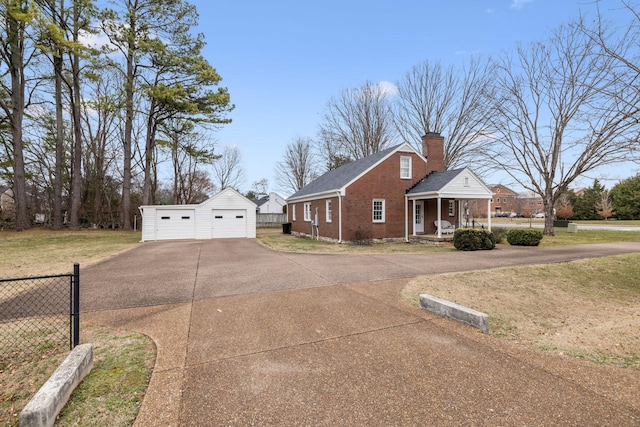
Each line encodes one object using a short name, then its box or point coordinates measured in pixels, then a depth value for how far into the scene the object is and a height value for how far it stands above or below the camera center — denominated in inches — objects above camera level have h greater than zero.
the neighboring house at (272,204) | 1924.2 +85.4
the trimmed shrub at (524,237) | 593.6 -43.5
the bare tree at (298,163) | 1737.2 +312.6
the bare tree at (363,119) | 1215.6 +400.9
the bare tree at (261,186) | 2498.8 +261.7
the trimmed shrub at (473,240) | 538.9 -43.3
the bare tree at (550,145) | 778.8 +199.6
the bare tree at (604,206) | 1725.6 +47.8
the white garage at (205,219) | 775.7 -2.5
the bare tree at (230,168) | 1776.6 +296.4
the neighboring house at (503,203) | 2925.2 +116.8
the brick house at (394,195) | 664.4 +47.6
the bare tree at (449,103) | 967.6 +369.0
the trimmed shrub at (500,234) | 667.4 -41.7
